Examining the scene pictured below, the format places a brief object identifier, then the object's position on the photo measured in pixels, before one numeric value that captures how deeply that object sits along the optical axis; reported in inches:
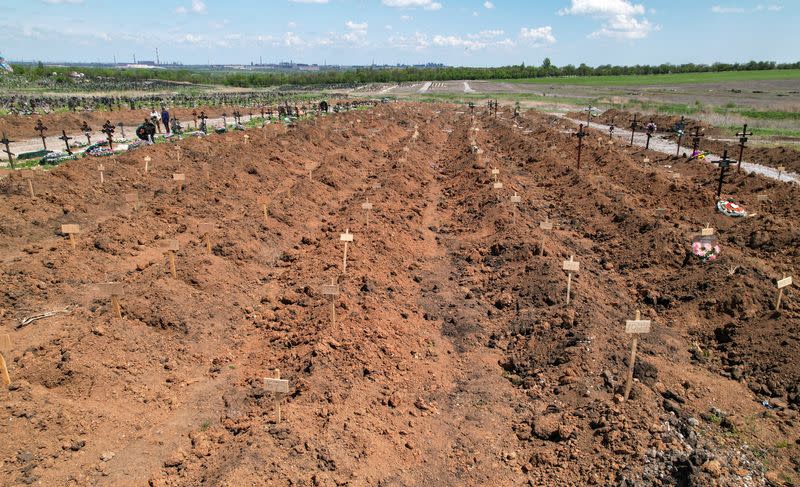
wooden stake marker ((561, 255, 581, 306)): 353.4
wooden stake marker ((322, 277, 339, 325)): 315.9
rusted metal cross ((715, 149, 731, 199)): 610.9
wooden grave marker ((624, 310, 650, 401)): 262.2
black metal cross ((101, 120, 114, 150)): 862.9
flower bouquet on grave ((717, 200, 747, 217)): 585.9
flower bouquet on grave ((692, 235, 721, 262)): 445.7
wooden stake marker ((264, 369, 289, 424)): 233.9
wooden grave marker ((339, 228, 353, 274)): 404.5
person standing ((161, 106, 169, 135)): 1134.7
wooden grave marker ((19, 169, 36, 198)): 571.5
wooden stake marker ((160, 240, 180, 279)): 377.1
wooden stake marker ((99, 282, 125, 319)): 308.8
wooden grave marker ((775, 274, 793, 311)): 332.2
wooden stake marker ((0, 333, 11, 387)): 241.0
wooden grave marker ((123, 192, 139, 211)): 530.6
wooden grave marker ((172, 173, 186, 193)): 586.6
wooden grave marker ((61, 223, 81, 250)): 404.2
